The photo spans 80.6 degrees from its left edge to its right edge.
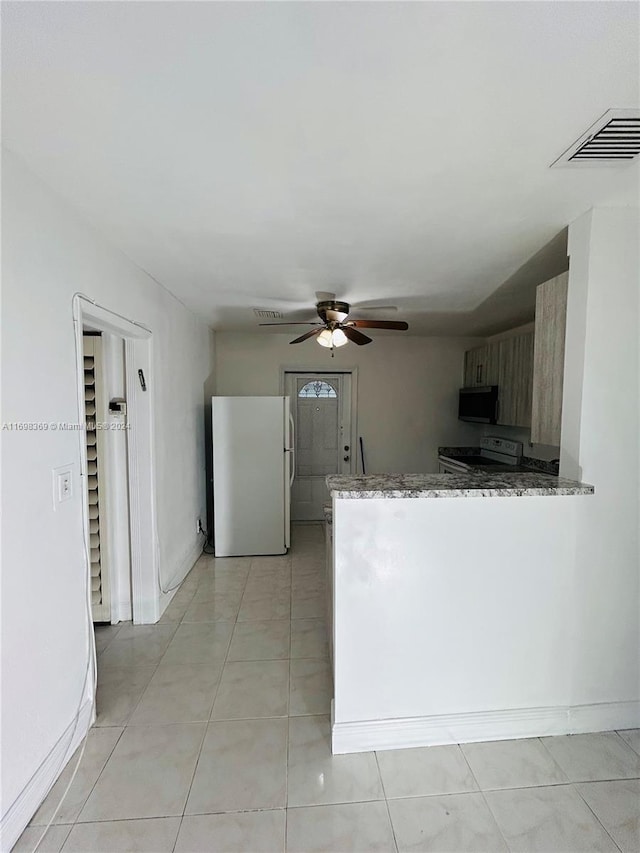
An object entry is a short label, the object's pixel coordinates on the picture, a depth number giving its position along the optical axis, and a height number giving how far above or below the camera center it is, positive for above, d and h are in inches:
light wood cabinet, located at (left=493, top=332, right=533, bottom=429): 131.5 +8.2
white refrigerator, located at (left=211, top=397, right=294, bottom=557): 145.3 -28.2
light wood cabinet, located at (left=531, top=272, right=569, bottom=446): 75.0 +8.9
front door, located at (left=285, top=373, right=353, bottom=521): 184.4 -15.9
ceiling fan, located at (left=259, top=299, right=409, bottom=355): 110.3 +22.7
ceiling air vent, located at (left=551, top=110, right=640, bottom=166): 43.4 +32.5
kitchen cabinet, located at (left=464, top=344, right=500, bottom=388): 155.5 +16.1
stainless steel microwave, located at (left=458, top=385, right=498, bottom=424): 152.7 -0.9
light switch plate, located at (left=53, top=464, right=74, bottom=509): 59.6 -13.5
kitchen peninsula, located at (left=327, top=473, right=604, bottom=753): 63.9 -36.4
